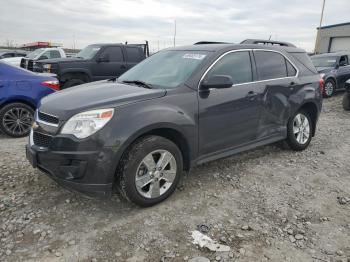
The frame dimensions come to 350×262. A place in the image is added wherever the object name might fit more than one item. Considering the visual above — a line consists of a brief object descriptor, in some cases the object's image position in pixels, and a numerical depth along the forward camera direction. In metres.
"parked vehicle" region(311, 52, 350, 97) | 11.93
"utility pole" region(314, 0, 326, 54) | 35.05
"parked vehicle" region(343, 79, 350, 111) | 9.40
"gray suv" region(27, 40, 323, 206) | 3.16
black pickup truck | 9.51
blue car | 6.06
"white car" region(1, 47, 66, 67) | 14.07
